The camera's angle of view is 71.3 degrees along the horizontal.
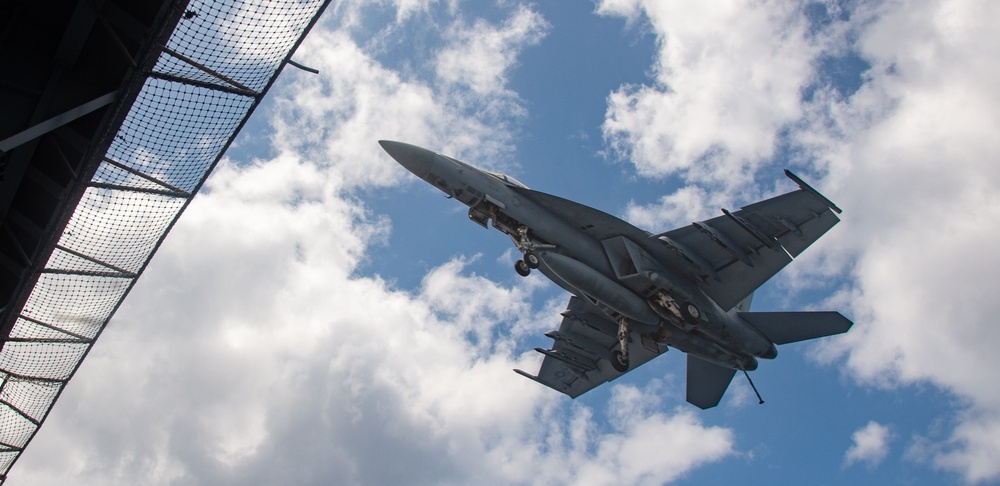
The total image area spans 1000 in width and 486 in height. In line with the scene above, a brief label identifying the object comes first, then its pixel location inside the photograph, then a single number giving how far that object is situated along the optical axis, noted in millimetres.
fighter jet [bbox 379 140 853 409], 22094
